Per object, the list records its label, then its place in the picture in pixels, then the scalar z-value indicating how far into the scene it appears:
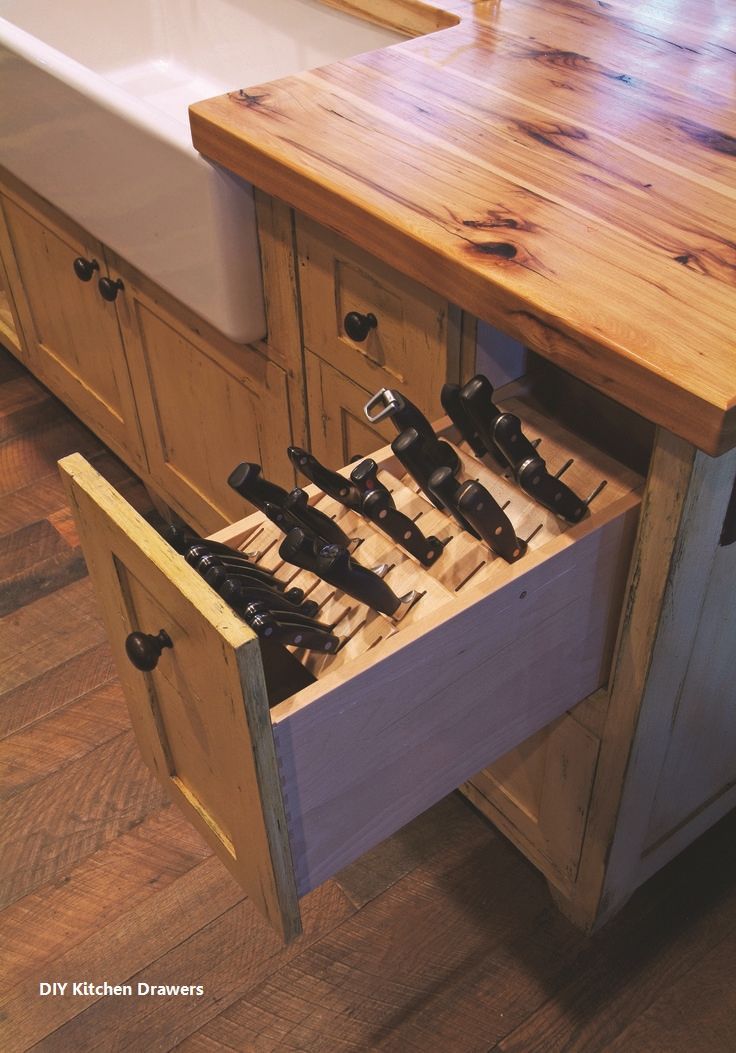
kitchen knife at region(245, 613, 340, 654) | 0.79
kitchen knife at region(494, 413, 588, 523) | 0.85
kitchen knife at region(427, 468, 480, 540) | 0.83
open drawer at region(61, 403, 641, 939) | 0.76
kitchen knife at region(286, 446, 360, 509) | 0.90
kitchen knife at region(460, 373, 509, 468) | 0.89
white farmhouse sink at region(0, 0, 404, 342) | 1.21
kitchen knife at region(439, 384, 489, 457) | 0.91
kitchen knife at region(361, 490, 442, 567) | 0.87
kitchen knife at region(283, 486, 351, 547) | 0.87
